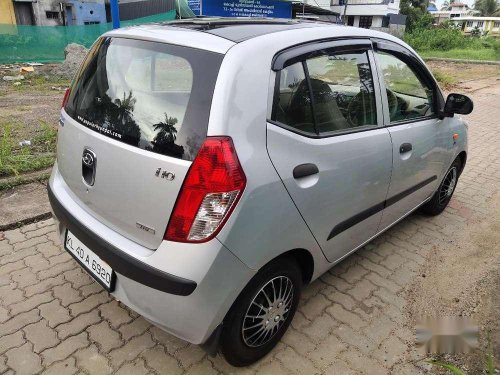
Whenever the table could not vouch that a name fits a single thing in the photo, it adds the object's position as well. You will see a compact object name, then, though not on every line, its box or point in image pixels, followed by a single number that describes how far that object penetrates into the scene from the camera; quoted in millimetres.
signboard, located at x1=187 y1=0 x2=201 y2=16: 9391
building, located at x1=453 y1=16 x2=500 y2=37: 71125
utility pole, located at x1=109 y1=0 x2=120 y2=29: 6223
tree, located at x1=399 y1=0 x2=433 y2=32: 40144
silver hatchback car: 1680
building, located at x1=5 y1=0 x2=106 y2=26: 18766
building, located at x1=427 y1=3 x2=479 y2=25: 93250
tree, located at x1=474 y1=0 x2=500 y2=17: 84406
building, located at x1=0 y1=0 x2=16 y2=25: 17922
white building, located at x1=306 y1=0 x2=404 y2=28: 36625
